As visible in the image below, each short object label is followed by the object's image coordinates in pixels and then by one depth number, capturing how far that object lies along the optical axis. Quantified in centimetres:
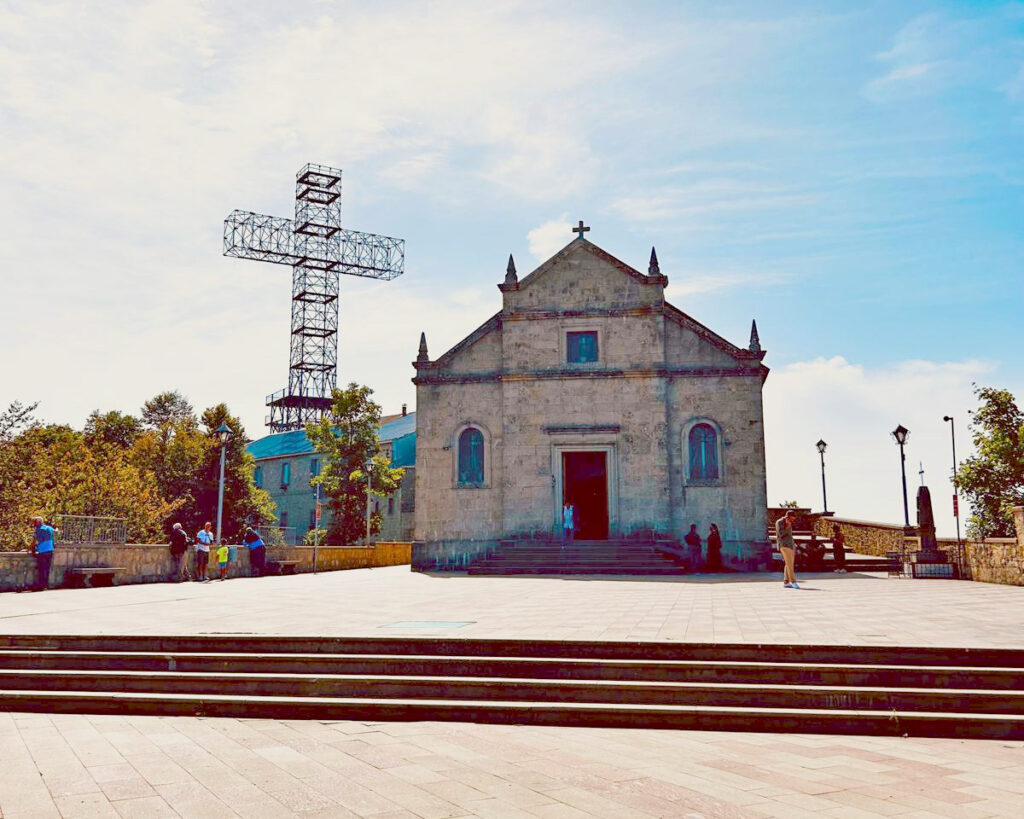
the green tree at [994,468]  4066
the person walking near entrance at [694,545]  2662
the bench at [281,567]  2865
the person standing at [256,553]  2752
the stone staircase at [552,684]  775
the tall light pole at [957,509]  2283
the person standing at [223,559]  2502
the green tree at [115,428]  7156
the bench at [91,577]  2036
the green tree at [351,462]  4500
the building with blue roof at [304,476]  5634
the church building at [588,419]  2812
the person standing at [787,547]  1936
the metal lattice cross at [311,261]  7119
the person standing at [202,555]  2439
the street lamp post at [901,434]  2900
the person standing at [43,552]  1900
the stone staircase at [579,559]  2522
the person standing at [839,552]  2648
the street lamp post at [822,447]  3928
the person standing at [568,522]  2844
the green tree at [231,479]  5253
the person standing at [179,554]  2358
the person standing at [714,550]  2619
